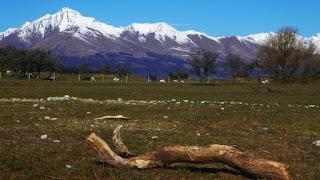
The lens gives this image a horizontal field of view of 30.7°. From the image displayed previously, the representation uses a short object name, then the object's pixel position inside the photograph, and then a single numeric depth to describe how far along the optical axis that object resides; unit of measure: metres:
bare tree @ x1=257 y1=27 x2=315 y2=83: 147.38
